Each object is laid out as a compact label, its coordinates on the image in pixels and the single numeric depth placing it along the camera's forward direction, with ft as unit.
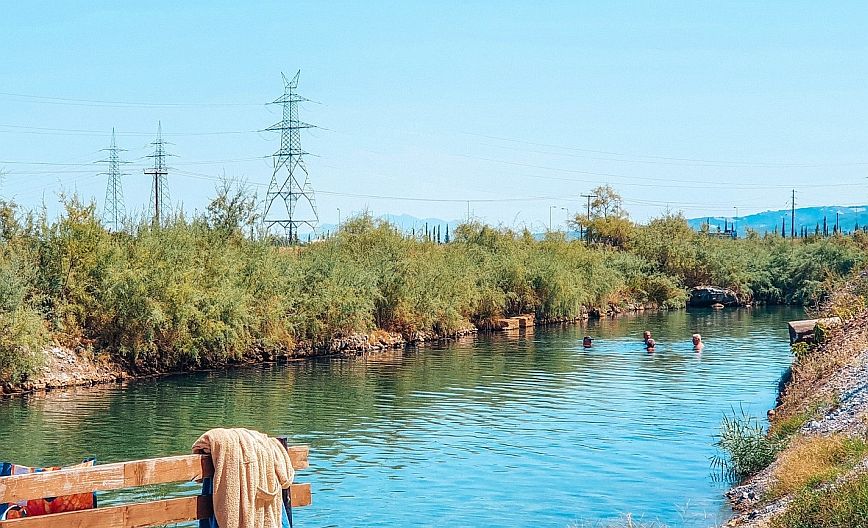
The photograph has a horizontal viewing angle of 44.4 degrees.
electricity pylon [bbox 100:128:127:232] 248.11
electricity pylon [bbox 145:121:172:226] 248.52
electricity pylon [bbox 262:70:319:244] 217.56
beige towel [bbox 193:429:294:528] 29.86
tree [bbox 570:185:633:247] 336.70
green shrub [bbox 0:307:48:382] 104.01
